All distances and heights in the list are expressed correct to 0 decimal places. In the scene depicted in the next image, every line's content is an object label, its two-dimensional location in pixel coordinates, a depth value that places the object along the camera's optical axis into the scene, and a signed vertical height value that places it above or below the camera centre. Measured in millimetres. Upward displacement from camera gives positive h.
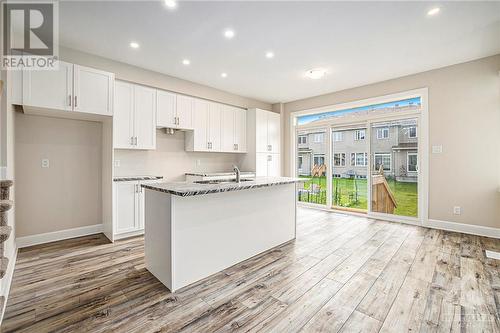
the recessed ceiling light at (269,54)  3479 +1700
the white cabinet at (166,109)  4188 +1039
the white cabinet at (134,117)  3691 +810
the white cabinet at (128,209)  3559 -680
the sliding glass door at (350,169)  5133 -66
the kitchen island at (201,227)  2168 -652
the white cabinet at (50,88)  2842 +980
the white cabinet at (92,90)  3148 +1051
